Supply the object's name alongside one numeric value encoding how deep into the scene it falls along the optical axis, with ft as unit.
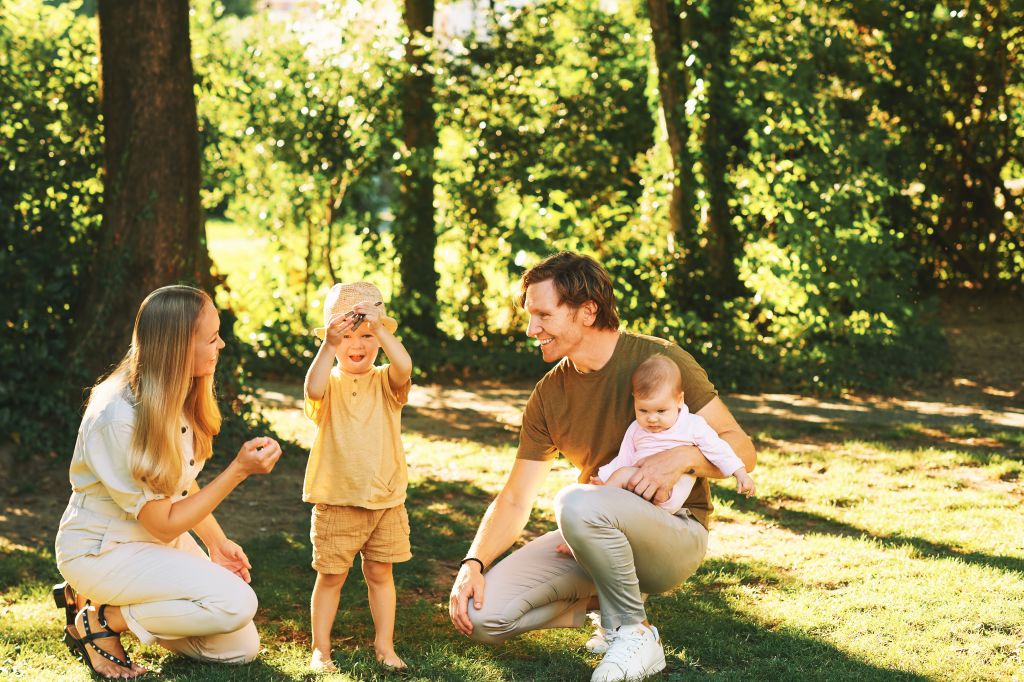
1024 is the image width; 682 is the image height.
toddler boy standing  13.32
